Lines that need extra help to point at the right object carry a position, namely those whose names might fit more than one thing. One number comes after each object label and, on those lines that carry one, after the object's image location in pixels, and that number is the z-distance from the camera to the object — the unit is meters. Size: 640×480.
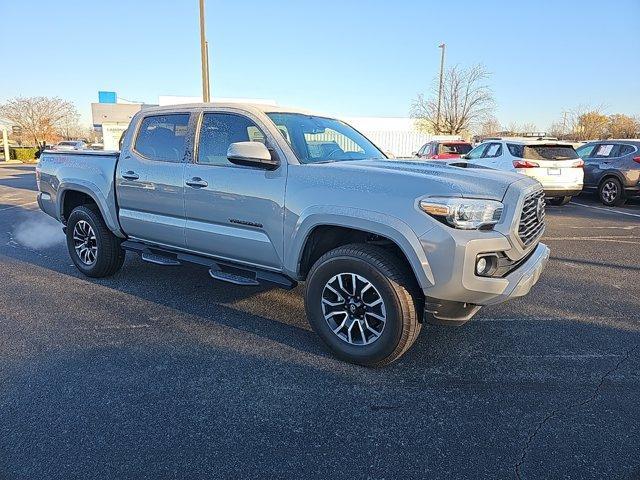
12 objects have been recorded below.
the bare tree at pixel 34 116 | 51.66
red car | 15.40
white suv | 10.70
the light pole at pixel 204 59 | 14.09
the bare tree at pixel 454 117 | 32.78
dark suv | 11.54
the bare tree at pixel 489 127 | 35.84
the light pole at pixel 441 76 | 29.09
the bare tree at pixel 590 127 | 39.53
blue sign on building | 51.72
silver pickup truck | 3.08
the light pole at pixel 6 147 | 38.94
